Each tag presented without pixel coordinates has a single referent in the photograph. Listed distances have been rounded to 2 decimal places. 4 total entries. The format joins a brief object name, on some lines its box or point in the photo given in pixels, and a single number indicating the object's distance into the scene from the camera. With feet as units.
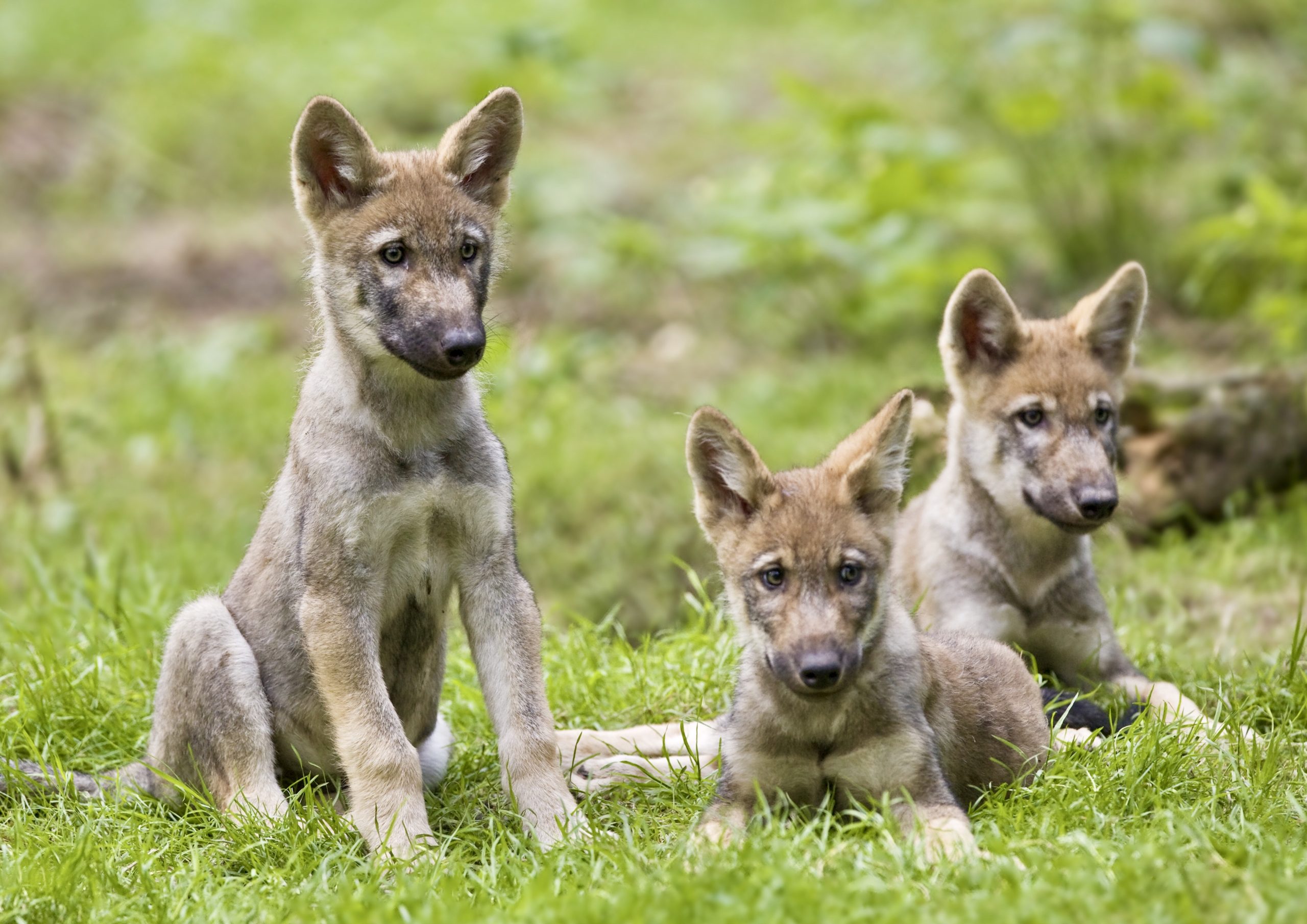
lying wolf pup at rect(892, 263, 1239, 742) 38.19
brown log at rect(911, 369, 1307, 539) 54.75
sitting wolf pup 32.19
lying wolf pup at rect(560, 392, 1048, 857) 29.45
